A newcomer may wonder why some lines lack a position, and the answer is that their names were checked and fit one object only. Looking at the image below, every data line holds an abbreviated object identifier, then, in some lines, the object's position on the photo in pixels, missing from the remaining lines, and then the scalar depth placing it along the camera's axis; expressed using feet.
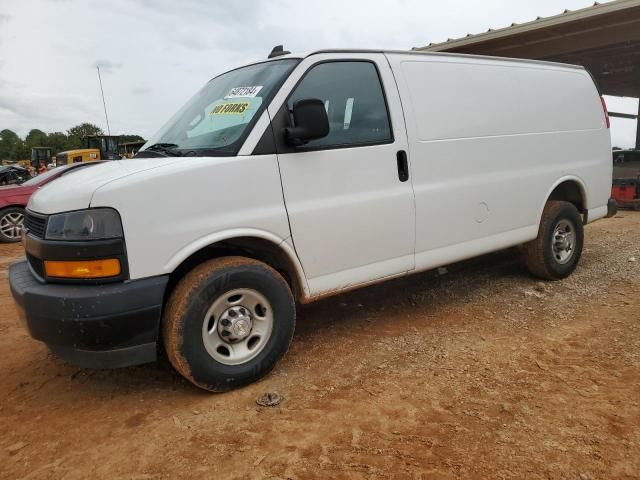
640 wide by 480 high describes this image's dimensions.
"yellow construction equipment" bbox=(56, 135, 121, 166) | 60.34
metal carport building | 34.42
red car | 31.14
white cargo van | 8.86
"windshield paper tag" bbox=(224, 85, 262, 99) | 10.91
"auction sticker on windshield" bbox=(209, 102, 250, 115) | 10.69
